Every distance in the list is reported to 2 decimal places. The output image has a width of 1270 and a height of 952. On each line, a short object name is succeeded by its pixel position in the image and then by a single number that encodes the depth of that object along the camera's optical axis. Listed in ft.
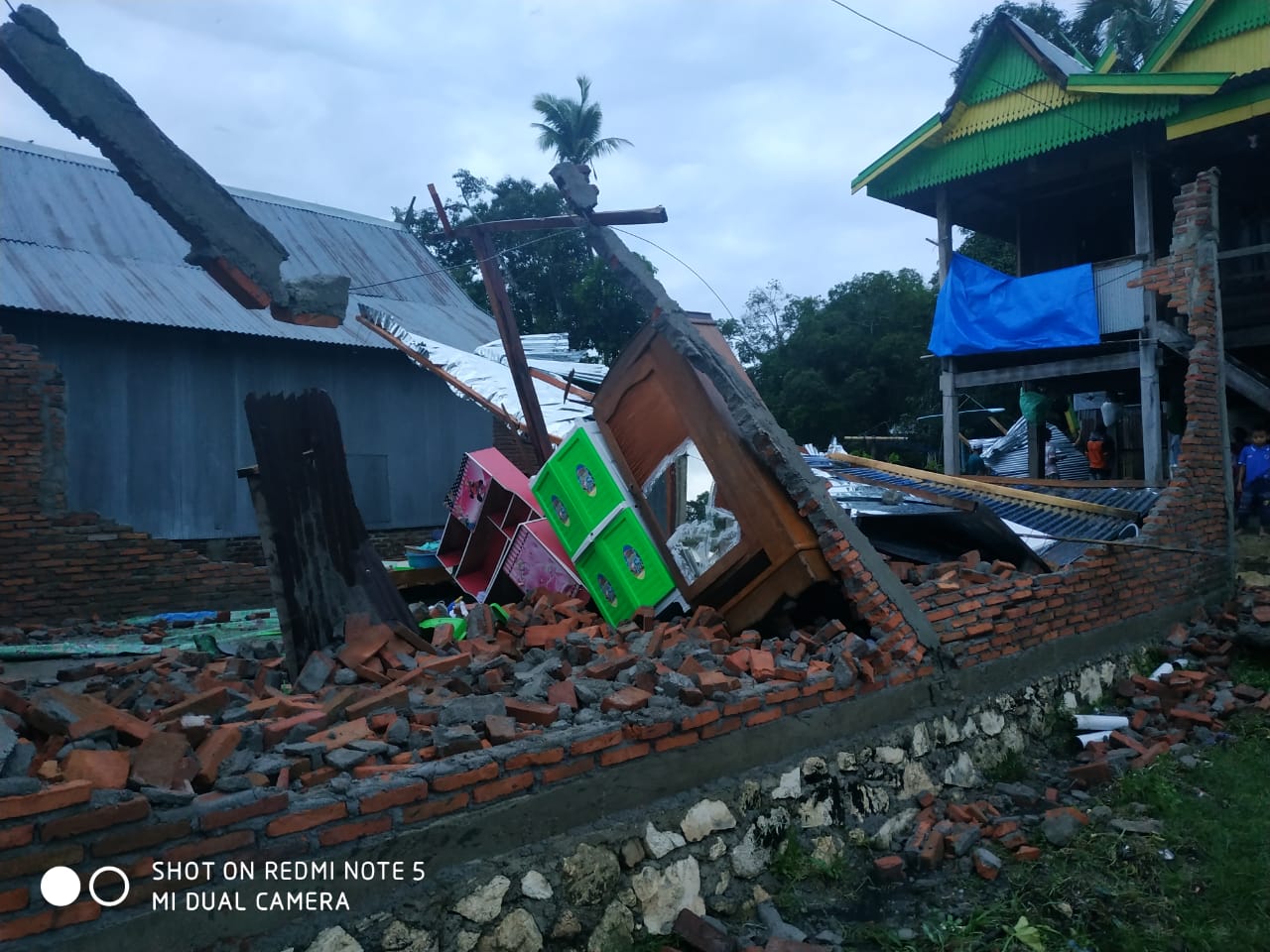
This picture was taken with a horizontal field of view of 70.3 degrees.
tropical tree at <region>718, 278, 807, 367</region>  110.86
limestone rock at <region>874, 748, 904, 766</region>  15.39
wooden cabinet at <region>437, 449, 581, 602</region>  22.79
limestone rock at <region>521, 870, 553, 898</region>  10.43
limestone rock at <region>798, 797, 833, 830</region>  13.92
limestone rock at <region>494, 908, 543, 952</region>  10.09
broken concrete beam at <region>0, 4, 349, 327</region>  15.84
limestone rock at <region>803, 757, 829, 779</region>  14.12
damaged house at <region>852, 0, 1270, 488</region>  37.35
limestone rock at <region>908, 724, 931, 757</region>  16.11
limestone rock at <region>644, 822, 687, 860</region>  11.77
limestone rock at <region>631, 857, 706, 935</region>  11.51
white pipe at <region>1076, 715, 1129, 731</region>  20.10
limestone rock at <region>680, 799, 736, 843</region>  12.30
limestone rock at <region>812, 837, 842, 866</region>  13.74
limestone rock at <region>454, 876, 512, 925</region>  9.90
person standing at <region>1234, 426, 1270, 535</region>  32.60
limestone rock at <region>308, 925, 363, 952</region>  8.85
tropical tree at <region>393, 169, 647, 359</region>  74.28
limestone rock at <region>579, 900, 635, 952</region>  10.84
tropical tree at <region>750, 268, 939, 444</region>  86.53
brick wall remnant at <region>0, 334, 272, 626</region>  26.32
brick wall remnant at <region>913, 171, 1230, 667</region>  18.58
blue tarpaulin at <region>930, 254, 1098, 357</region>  39.86
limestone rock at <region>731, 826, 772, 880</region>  12.79
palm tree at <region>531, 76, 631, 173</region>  99.76
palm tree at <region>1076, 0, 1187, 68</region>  87.25
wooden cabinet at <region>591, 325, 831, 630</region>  18.03
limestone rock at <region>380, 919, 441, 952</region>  9.29
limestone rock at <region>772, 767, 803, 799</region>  13.65
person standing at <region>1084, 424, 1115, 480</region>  45.11
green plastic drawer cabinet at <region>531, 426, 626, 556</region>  20.52
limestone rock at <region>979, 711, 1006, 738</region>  18.03
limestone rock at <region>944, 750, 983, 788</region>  16.81
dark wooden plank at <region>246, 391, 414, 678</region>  15.90
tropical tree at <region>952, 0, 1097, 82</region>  87.92
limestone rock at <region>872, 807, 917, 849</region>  14.60
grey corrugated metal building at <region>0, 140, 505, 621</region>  31.71
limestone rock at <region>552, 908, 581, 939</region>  10.56
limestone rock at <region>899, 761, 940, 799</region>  15.76
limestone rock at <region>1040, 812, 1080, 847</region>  14.80
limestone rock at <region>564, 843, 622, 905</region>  10.88
